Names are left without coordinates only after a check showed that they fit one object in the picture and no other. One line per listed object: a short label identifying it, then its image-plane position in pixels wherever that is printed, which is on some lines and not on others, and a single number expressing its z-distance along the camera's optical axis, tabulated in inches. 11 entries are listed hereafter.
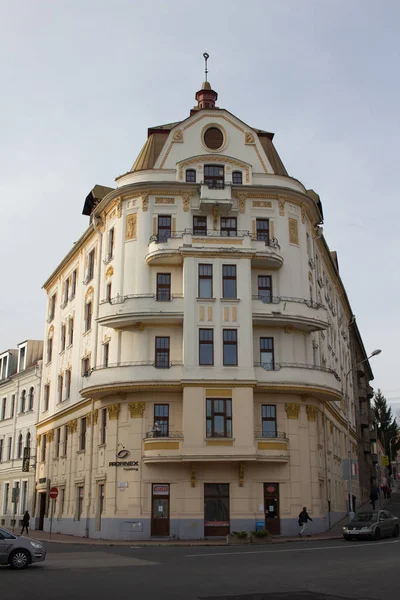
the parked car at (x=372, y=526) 1284.4
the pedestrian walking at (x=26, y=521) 1707.6
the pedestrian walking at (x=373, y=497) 2026.3
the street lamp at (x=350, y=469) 1598.9
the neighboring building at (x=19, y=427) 2236.7
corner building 1438.2
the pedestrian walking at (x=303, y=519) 1403.8
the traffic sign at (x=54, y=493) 1618.4
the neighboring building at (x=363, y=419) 2992.1
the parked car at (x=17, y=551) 814.5
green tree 5103.8
